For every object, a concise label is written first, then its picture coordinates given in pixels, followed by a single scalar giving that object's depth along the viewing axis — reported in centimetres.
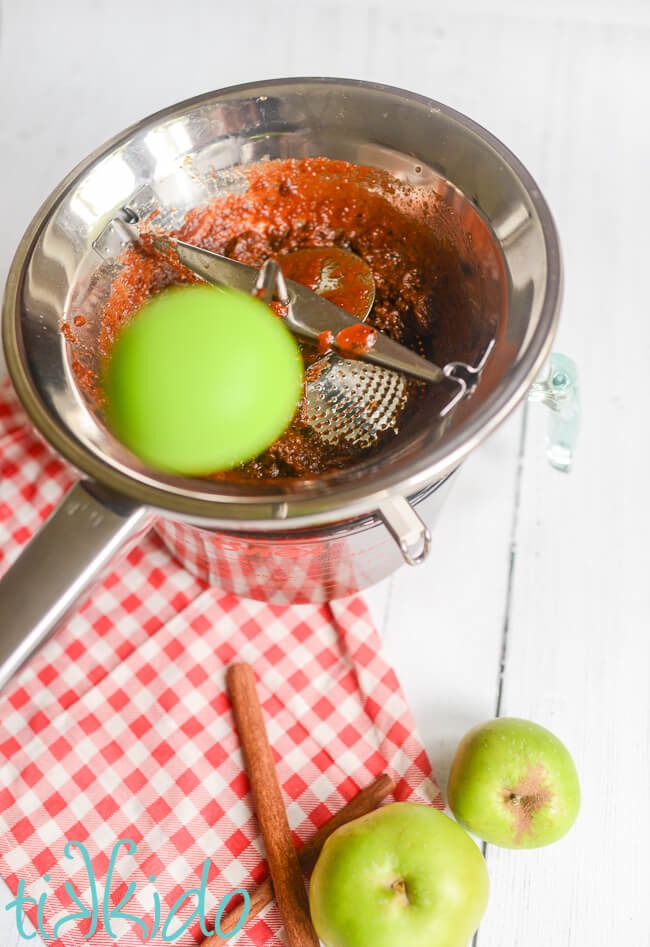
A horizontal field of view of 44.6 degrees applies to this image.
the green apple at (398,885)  54
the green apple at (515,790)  59
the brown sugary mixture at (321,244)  55
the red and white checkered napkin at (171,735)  61
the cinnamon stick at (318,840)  59
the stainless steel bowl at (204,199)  44
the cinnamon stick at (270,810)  59
